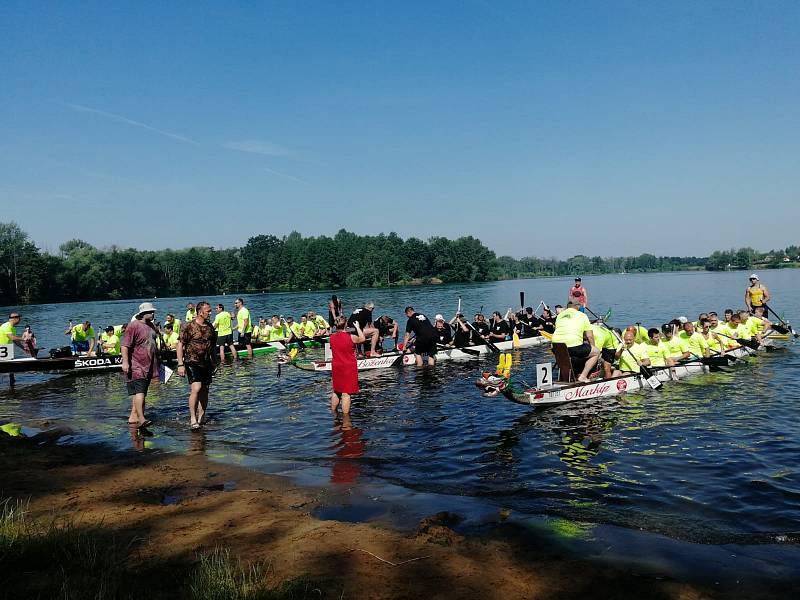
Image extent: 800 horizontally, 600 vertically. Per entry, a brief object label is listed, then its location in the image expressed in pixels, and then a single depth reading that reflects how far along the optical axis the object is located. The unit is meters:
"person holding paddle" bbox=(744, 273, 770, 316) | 21.86
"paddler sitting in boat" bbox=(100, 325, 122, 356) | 19.72
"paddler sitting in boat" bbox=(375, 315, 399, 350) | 21.28
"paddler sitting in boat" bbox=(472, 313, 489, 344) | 22.64
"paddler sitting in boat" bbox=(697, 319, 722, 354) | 17.50
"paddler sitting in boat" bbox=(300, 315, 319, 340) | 25.36
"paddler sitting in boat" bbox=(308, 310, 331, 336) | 25.64
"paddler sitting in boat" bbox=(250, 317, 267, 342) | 25.09
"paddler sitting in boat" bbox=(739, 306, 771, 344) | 19.27
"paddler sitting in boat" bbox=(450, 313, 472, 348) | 20.62
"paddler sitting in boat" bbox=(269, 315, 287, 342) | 24.72
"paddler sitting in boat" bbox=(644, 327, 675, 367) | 14.34
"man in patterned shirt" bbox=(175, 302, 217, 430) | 10.22
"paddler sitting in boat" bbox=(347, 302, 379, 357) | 17.30
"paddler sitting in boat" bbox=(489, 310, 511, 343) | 23.30
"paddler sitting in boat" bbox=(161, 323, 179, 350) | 21.34
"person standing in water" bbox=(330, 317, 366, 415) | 10.02
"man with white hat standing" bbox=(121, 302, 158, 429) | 10.20
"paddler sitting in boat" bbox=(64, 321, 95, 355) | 20.59
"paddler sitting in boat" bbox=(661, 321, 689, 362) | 15.25
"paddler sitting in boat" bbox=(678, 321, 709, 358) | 15.80
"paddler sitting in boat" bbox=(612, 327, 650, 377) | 13.49
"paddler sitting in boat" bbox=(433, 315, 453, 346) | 20.38
